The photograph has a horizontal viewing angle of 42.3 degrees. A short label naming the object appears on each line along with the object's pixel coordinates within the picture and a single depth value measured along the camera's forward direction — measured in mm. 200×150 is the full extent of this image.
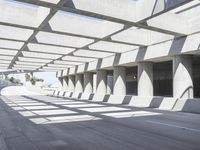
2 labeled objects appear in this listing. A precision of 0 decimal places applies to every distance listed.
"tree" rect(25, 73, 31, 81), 133588
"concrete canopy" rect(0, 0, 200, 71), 14250
